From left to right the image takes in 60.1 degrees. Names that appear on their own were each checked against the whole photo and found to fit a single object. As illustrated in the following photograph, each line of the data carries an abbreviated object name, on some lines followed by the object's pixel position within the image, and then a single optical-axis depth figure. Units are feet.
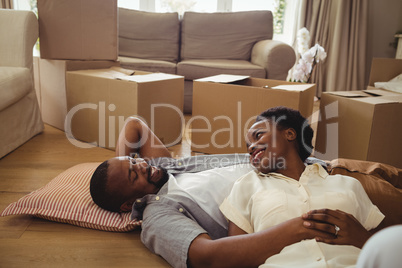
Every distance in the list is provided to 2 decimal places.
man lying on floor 2.66
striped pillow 3.70
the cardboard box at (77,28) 6.95
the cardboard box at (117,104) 6.13
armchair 6.11
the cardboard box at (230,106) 5.59
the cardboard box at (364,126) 5.12
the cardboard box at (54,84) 7.18
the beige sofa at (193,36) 10.57
